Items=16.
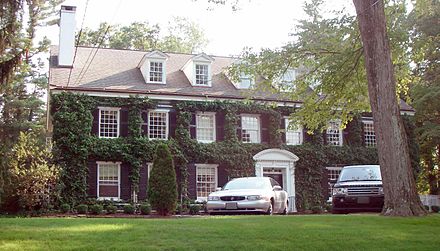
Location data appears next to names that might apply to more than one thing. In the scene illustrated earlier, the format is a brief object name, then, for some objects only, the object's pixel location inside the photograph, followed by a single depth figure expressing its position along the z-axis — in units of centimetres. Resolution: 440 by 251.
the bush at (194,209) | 2548
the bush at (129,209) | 2443
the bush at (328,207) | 2750
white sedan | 1570
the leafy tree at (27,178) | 2262
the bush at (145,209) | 2381
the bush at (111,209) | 2451
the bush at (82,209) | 2416
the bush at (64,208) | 2417
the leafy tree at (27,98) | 3441
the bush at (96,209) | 2352
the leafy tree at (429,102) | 3058
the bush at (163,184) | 2030
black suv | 1653
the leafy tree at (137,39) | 4422
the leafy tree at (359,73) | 1260
